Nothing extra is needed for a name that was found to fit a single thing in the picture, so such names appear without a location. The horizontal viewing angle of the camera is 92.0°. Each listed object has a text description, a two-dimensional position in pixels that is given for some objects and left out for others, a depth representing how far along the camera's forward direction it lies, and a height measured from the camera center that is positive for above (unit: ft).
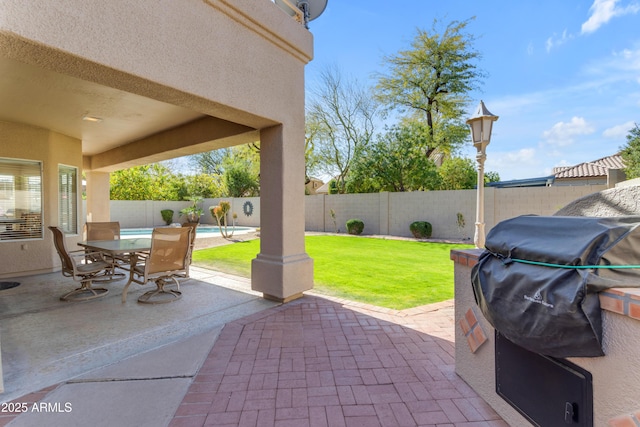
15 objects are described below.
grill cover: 4.60 -1.15
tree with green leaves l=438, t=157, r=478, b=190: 63.93 +7.49
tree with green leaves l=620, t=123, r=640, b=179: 42.77 +8.64
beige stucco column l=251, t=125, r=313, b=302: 15.65 -0.38
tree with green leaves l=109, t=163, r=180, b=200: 80.33 +7.20
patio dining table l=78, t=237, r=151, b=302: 16.06 -2.04
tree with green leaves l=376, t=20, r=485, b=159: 58.34 +25.42
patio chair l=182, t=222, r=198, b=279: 17.83 -1.49
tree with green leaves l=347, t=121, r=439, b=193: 52.03 +8.28
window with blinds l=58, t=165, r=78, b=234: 24.57 +0.91
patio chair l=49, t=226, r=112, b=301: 16.29 -3.31
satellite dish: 16.80 +12.02
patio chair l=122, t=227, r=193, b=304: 15.58 -2.74
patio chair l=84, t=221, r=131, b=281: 22.20 -1.63
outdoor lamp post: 18.99 +4.50
